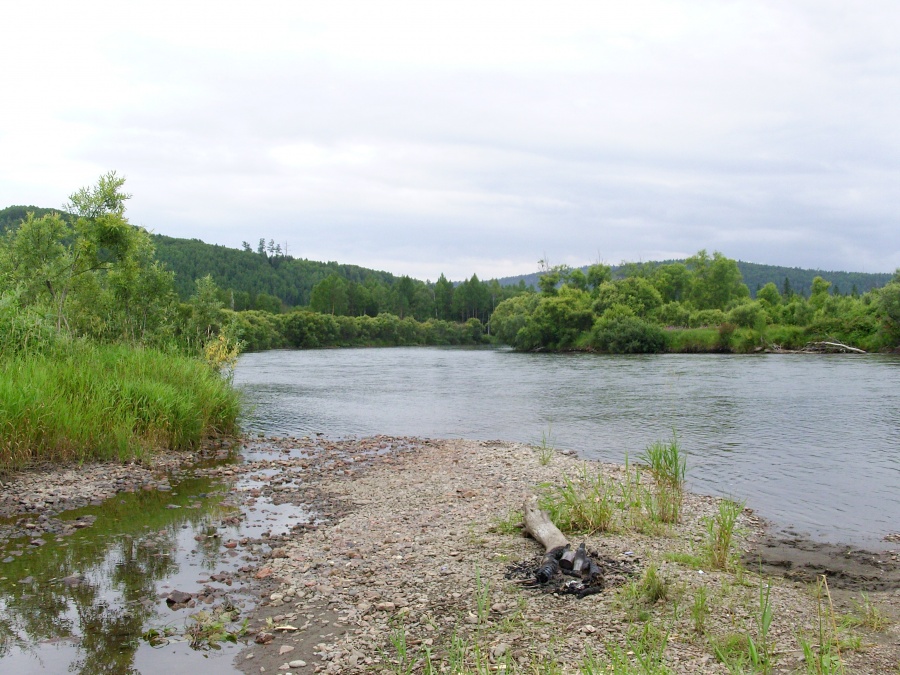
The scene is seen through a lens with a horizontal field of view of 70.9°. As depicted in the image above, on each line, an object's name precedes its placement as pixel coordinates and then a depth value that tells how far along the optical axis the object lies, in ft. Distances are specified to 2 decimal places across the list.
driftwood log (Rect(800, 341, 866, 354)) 208.25
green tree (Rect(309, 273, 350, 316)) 490.08
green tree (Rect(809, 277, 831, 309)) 255.29
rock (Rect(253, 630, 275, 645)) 22.29
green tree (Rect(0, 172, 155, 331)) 64.75
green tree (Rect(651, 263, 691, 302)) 395.14
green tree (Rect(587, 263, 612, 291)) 367.86
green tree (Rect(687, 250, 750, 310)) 379.96
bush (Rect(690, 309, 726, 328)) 271.90
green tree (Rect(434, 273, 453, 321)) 559.38
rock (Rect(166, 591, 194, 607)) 25.31
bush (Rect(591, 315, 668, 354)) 260.62
